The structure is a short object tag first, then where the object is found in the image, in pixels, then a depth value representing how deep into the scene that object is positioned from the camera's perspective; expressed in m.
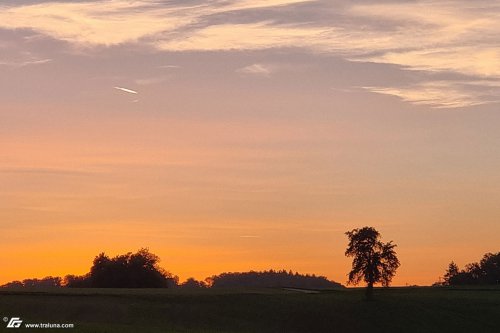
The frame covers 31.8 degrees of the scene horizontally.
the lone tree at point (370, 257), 121.75
